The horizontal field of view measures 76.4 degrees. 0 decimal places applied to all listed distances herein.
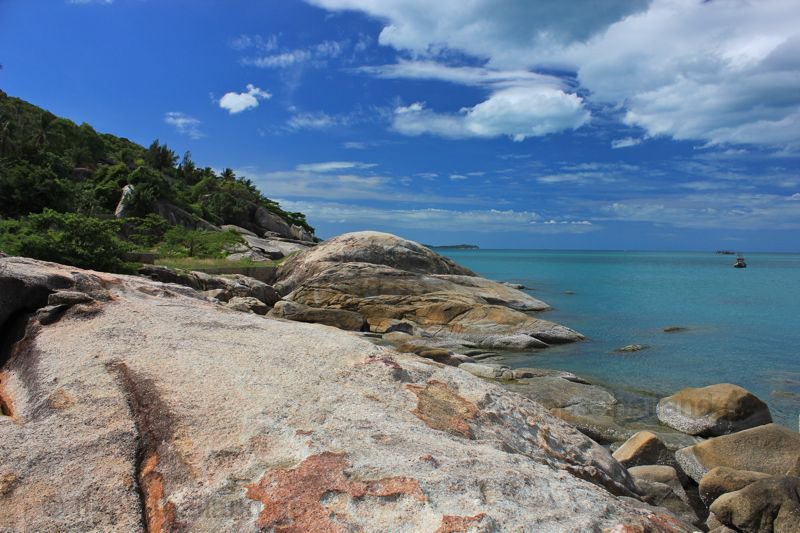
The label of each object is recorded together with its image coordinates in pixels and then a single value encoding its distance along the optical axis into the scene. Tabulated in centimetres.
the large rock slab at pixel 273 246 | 4384
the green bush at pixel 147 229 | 3738
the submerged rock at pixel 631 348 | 2025
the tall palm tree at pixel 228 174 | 8940
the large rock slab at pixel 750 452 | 841
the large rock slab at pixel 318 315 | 1955
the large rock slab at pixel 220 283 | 1927
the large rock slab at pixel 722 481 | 752
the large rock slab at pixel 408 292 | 2152
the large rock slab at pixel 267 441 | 329
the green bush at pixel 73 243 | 1709
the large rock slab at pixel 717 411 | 1095
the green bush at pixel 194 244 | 3229
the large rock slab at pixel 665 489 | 719
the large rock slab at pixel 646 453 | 891
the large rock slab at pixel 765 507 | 625
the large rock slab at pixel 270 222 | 6569
